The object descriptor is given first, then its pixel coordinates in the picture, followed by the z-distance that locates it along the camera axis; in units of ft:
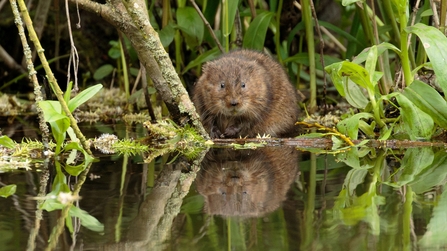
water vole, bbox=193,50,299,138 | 31.83
